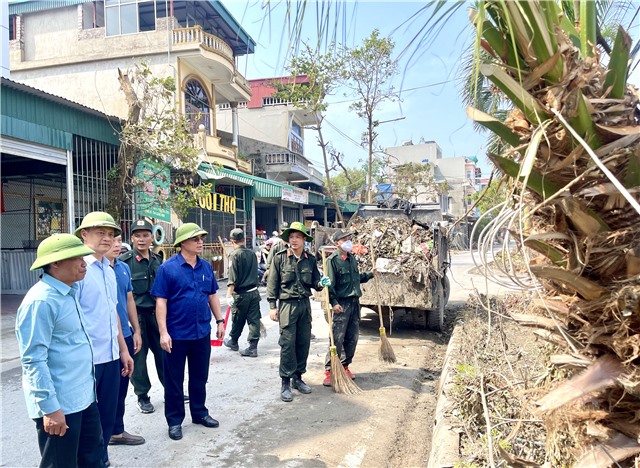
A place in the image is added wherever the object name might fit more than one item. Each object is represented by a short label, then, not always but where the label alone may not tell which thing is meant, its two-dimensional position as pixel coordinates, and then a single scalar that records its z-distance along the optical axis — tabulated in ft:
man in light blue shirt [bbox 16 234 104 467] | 7.04
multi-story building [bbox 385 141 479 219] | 164.04
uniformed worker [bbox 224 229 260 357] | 20.01
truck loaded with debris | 21.85
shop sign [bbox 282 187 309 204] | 62.65
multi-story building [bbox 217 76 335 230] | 76.89
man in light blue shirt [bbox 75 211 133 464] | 9.43
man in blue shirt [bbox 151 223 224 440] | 11.87
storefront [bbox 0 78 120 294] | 27.89
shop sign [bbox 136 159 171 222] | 35.86
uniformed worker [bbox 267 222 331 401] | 14.83
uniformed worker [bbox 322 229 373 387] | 16.58
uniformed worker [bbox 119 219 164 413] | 13.56
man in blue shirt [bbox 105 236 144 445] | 11.28
